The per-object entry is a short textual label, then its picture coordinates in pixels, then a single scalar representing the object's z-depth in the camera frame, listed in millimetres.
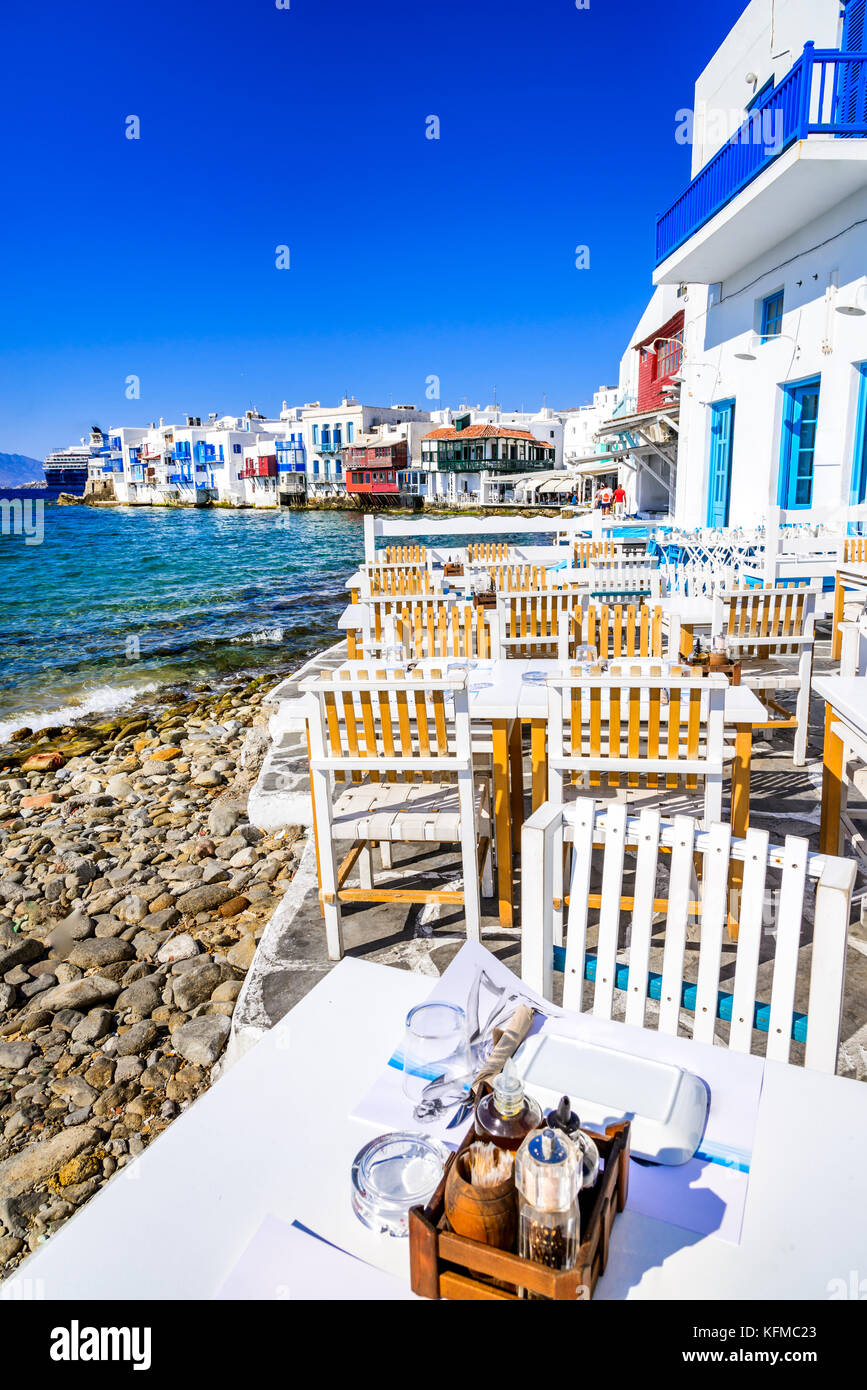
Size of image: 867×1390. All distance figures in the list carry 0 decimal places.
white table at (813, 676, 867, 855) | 2574
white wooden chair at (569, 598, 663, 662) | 4475
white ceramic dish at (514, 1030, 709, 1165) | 1164
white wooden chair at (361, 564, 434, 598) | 7996
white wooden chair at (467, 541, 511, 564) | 9531
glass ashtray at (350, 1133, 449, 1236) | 1036
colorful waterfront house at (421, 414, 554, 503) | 61438
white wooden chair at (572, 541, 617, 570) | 9188
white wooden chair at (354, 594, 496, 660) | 4938
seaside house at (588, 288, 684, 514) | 18812
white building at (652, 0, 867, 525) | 7590
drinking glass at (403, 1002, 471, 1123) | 1255
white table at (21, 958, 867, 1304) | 966
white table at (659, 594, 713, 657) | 4414
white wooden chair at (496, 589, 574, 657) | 5848
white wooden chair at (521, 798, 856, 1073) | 1542
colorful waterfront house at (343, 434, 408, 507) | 69125
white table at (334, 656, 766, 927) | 2969
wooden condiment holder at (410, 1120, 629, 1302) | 863
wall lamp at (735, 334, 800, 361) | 9314
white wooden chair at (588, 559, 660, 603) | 7671
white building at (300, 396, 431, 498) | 72062
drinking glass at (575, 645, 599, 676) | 3694
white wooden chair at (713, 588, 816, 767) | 4379
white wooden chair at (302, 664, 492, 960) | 2824
